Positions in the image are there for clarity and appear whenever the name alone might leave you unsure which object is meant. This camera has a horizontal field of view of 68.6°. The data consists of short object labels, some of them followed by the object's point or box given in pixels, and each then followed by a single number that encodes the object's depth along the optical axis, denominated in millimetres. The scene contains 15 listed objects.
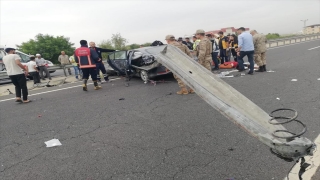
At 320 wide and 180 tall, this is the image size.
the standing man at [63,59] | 13847
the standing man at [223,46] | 11302
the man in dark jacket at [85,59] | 7949
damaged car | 8250
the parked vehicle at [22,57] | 13006
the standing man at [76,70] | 12094
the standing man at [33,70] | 10522
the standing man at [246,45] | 8406
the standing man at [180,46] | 6457
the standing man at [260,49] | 8750
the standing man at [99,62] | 9164
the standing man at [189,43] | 12466
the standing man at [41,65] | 12203
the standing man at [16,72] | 6863
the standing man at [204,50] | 6918
